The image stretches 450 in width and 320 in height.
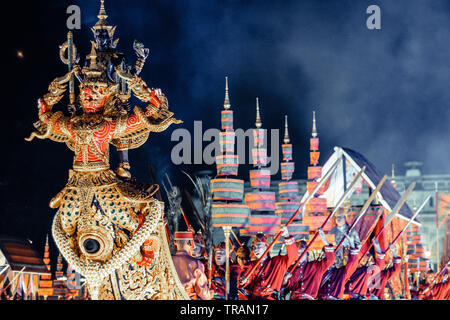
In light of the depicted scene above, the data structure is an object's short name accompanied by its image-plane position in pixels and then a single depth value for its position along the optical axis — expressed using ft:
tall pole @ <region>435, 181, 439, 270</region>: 55.31
